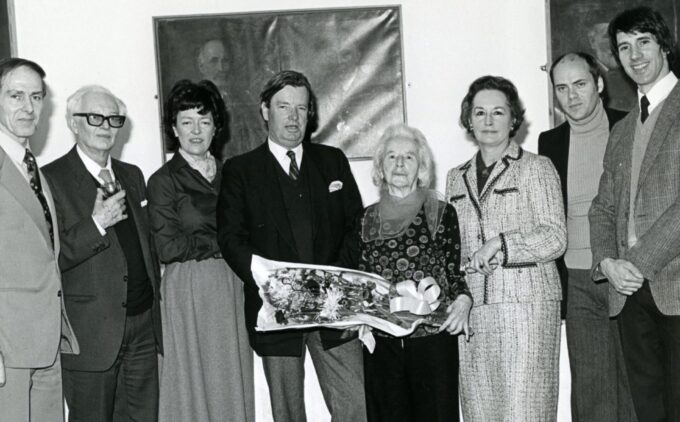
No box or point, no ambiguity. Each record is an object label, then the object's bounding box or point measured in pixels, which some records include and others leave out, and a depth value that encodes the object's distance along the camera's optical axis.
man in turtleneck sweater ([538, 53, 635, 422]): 3.50
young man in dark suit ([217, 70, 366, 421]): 3.39
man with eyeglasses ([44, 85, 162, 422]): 3.25
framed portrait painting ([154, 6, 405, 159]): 4.71
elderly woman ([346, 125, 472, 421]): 3.10
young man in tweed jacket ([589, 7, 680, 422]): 2.78
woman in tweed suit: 3.14
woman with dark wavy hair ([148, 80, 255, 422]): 3.47
